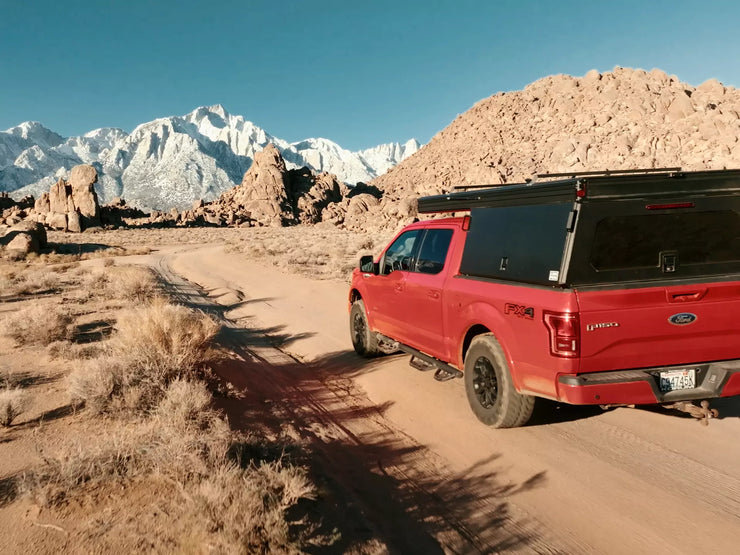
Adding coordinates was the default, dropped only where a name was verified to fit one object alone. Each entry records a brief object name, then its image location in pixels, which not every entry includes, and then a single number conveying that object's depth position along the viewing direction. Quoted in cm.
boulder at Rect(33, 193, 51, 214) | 7469
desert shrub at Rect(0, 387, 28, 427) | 443
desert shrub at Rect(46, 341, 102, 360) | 648
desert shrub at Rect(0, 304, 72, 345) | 734
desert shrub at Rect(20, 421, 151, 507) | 326
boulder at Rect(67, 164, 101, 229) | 7369
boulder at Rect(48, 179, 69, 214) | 7438
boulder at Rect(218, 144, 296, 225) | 9669
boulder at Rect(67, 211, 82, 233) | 6694
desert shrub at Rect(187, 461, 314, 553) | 270
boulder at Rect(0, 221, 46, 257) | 2983
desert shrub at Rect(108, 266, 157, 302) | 1199
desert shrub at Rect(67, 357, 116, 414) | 479
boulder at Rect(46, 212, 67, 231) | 6648
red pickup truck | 395
